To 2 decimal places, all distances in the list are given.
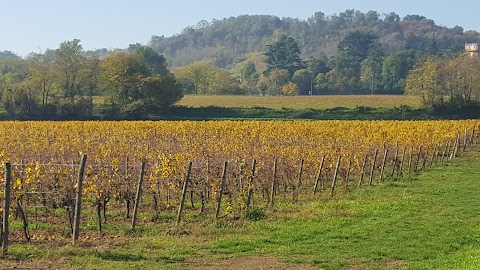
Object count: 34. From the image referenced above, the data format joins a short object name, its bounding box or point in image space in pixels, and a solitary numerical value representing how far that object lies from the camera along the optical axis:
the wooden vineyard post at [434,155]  35.51
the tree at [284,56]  181.50
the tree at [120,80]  79.44
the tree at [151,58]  118.25
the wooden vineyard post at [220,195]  17.88
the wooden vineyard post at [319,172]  23.52
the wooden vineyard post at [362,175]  27.07
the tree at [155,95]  77.50
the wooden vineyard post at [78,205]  14.49
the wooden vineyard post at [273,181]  20.56
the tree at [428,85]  85.44
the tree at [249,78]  156.88
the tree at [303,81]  157.00
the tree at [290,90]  143.12
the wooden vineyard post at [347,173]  26.22
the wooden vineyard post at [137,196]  16.42
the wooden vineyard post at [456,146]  40.84
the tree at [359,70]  155.25
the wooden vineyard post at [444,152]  38.63
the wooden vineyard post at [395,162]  30.68
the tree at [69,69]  81.94
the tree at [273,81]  156.48
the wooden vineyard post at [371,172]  27.44
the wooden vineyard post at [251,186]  19.22
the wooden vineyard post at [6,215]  13.28
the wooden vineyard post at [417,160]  33.26
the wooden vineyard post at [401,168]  31.01
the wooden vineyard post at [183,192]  16.97
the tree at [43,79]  77.75
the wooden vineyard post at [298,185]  22.93
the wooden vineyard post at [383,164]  28.81
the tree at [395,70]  151.12
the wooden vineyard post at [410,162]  32.34
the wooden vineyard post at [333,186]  23.52
